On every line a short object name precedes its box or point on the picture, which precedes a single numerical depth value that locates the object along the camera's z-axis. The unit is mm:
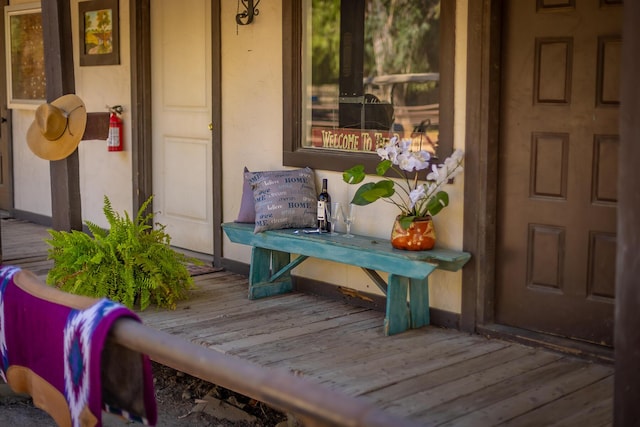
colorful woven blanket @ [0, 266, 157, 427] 2584
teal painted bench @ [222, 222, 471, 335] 5184
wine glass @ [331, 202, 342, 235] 5902
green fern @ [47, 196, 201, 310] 5730
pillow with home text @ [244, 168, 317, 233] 5980
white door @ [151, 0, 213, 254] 7277
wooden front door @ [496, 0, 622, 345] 4766
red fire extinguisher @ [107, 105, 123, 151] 7941
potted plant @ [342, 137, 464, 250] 5227
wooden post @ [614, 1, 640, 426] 3006
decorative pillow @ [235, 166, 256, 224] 6301
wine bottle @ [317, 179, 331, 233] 5910
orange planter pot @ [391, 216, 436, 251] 5254
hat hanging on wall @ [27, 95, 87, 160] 5723
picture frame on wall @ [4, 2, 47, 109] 9242
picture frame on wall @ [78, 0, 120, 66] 8016
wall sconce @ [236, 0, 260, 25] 6621
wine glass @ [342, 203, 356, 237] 5875
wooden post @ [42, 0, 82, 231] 5914
